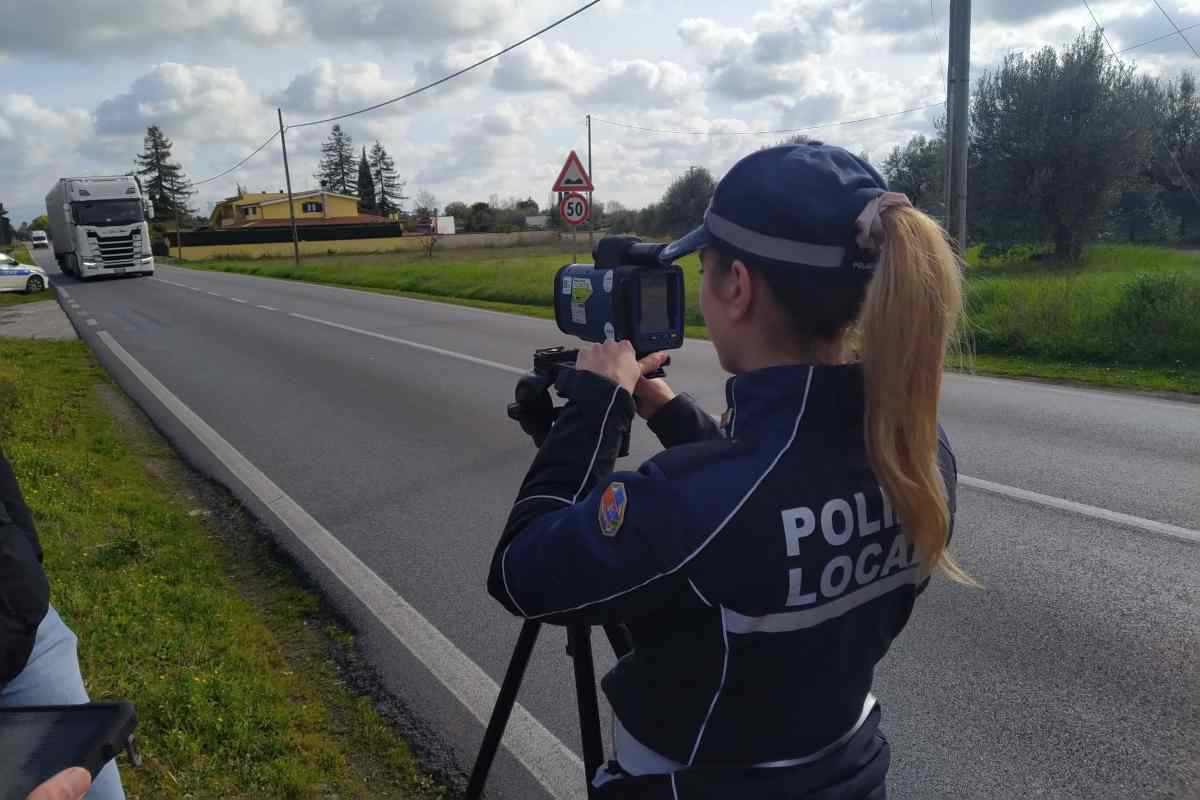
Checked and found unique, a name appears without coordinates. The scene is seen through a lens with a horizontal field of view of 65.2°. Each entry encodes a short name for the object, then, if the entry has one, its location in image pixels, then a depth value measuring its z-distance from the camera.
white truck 30.69
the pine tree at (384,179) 111.50
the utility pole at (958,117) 11.91
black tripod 1.95
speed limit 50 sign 17.64
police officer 1.24
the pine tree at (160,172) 99.81
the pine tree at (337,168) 110.62
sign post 17.58
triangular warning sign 17.55
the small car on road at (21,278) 27.69
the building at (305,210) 85.16
